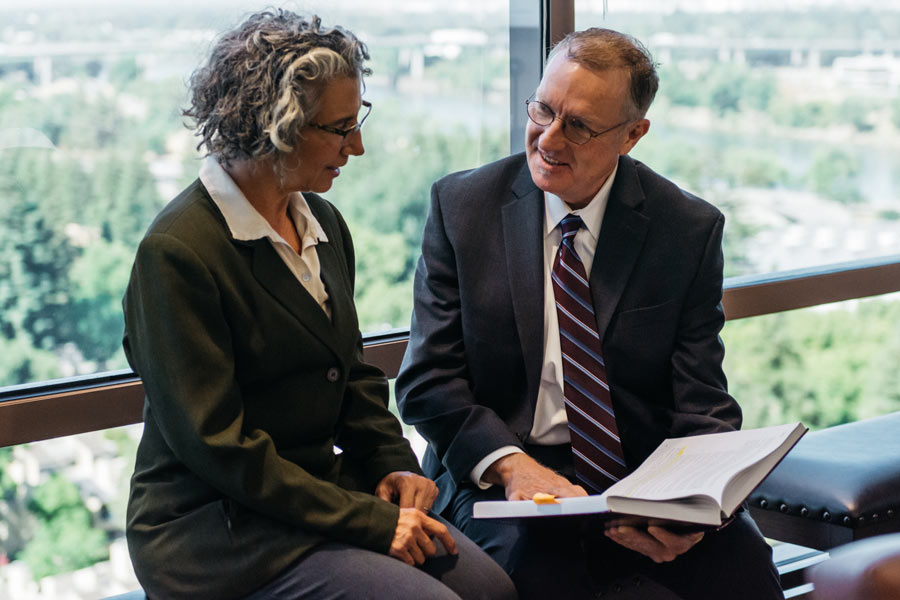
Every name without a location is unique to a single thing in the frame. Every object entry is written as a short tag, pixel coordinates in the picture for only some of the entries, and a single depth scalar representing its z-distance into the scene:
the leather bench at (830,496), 2.47
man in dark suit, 2.21
